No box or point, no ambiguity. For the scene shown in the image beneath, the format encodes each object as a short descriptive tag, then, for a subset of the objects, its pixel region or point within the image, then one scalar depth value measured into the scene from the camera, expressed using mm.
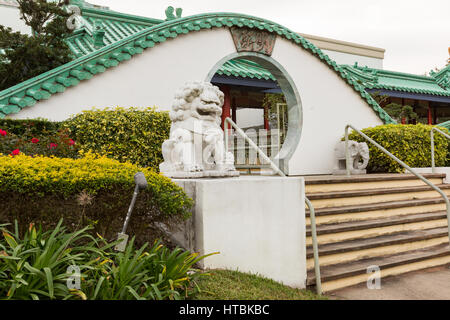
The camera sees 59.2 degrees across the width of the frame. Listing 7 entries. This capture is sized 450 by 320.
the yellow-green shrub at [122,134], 5590
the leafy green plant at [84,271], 2463
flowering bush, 4902
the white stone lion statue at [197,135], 4289
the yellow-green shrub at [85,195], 3039
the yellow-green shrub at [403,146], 8336
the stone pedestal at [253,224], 3693
